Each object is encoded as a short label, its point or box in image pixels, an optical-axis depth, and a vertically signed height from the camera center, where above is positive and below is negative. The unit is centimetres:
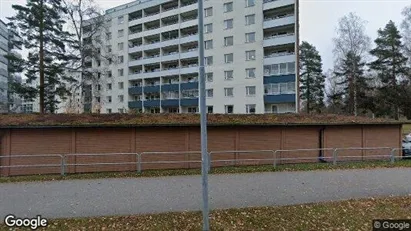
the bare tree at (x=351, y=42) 3897 +1011
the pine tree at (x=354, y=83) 4119 +498
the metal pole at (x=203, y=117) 491 +0
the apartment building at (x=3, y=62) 5214 +1083
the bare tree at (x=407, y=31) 3734 +1104
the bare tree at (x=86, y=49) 2611 +615
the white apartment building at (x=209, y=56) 3884 +939
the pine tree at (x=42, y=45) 2264 +587
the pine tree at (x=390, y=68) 4141 +725
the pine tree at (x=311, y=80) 5325 +681
